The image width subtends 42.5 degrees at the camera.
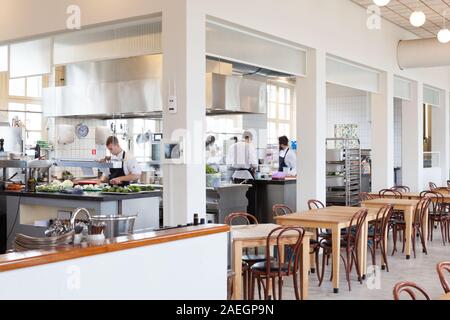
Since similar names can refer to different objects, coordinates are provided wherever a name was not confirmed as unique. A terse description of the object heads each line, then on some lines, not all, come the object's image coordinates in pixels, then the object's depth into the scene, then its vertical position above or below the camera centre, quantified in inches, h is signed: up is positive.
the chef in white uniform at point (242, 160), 363.3 +4.7
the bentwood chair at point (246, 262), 202.4 -33.4
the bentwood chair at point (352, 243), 239.9 -32.3
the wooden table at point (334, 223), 230.5 -22.6
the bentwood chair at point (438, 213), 350.1 -28.6
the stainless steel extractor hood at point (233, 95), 310.3 +41.3
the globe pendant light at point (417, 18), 266.8 +69.0
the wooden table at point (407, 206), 301.9 -20.9
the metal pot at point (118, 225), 140.1 -14.5
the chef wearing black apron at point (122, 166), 291.1 +0.6
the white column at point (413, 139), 473.7 +23.2
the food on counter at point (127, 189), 246.9 -9.5
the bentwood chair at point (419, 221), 315.9 -30.3
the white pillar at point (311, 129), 315.0 +21.2
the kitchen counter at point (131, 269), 104.3 -21.2
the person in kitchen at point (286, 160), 399.5 +5.0
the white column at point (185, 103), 221.3 +24.9
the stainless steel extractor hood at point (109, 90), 312.8 +44.8
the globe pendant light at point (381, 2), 212.4 +60.9
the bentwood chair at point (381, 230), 269.1 -29.8
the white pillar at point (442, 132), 539.8 +32.9
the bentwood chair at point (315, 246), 246.5 -33.8
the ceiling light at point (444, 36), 311.7 +71.2
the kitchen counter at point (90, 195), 234.4 -12.0
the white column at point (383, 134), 414.0 +24.1
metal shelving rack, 410.3 -6.3
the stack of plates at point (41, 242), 118.6 -15.7
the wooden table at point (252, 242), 189.9 -25.4
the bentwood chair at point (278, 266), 191.0 -33.4
